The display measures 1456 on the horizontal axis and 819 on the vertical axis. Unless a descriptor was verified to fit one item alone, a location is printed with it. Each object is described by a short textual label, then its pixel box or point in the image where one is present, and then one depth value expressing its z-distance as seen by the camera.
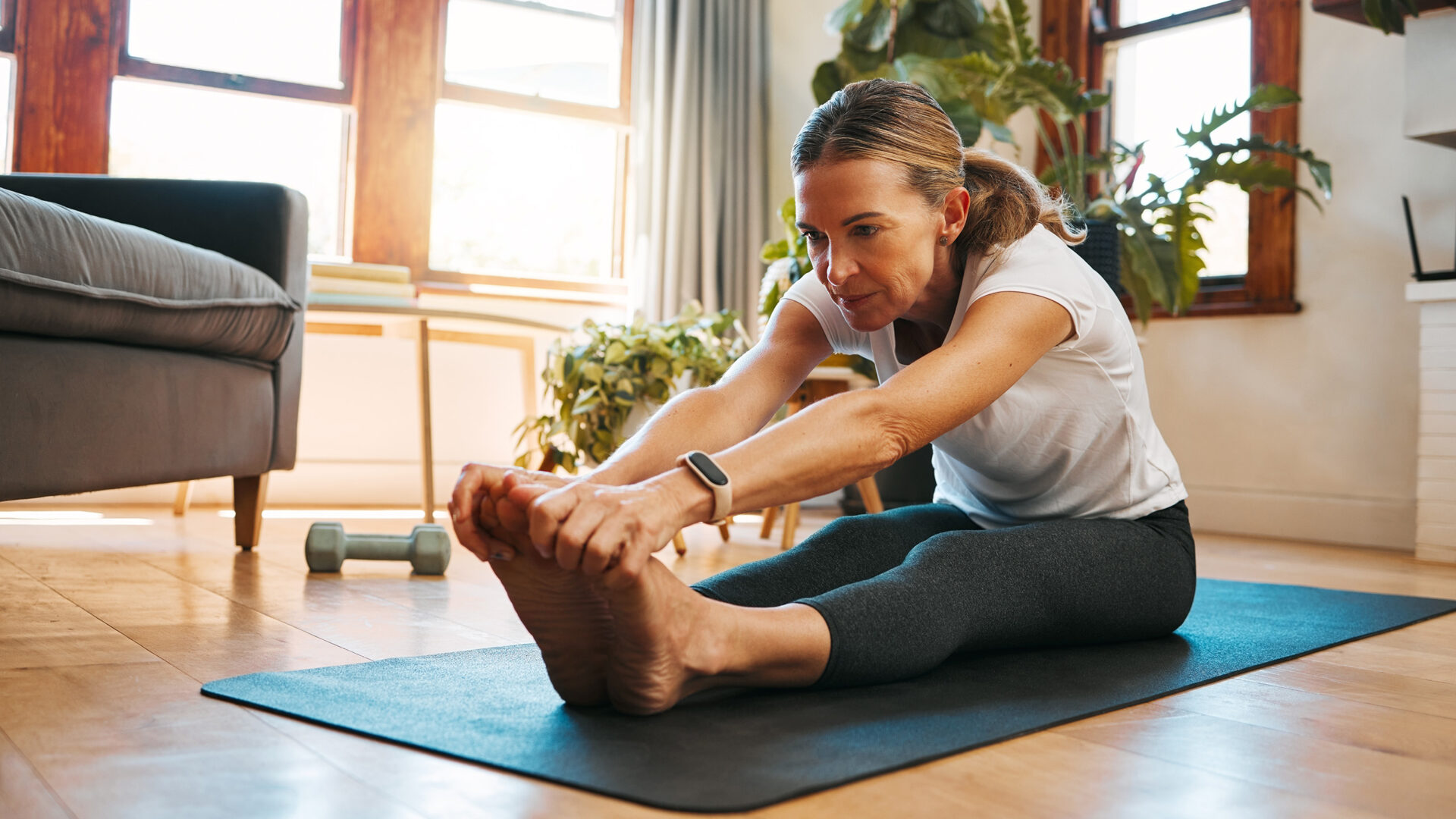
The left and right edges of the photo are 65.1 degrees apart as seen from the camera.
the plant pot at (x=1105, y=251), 3.02
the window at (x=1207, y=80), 3.37
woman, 0.87
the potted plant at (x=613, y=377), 2.52
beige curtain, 3.97
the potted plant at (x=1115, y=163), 3.03
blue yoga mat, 0.81
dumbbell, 1.92
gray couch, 1.48
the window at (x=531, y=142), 3.94
